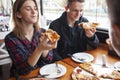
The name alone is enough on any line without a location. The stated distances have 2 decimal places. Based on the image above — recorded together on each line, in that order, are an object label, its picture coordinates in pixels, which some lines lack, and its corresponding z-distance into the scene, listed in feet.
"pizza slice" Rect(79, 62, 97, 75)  4.56
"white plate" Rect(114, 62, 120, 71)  4.80
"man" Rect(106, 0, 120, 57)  1.73
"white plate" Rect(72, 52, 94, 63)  5.37
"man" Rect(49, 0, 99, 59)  6.38
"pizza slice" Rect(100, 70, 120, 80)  4.31
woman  4.89
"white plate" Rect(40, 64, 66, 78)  4.47
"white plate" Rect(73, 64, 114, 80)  4.55
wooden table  4.58
